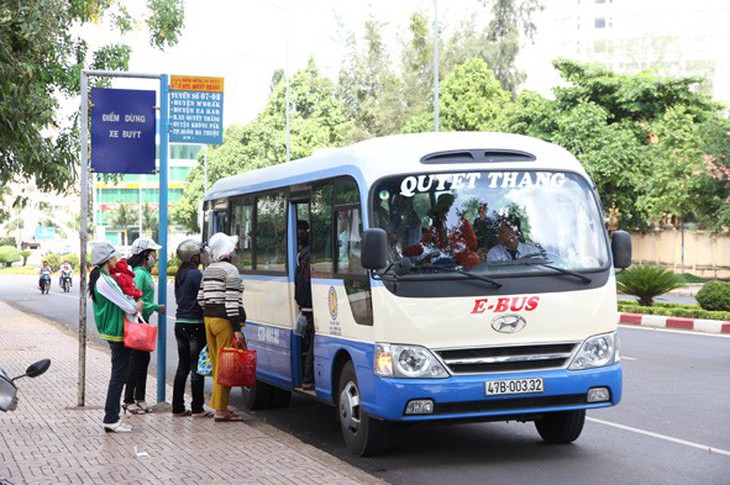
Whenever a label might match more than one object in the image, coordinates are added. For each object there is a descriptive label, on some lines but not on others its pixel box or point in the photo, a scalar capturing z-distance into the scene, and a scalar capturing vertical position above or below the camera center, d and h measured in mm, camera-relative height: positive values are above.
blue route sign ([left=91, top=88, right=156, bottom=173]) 11820 +1208
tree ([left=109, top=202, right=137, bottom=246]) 119750 +3071
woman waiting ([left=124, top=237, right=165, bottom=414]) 11492 -581
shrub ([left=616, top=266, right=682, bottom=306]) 26000 -738
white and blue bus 8680 -297
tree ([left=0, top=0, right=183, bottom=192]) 11383 +2387
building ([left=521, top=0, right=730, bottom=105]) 110938 +23609
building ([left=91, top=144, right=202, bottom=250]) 118438 +4916
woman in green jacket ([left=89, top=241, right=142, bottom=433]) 10203 -591
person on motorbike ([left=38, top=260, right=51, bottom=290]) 49062 -1158
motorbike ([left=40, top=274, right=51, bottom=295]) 49062 -1509
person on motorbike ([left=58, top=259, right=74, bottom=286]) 52312 -1107
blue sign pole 12000 +168
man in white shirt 9023 +18
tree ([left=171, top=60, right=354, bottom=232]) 71812 +7646
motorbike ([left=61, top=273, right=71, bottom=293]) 52219 -1503
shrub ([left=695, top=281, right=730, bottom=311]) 23766 -963
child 10469 -281
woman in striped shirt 10797 -530
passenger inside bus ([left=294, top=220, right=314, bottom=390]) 10992 -512
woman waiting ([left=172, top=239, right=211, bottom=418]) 11477 -812
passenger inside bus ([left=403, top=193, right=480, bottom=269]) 8945 +40
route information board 12328 +1518
